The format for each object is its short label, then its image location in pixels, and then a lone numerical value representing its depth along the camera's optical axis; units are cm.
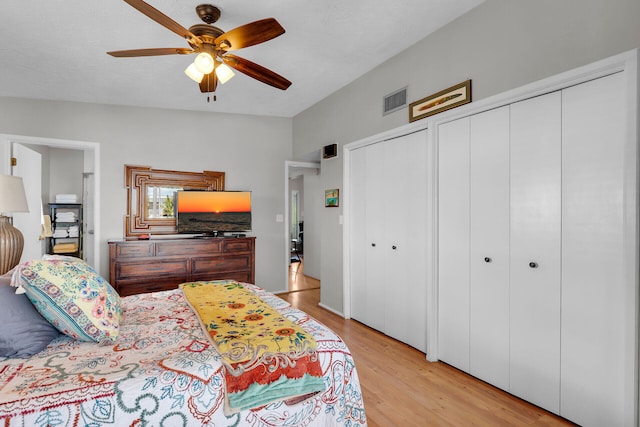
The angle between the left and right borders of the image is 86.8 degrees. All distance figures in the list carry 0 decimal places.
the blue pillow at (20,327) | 141
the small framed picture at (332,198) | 409
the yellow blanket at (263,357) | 135
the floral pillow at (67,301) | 154
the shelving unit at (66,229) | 558
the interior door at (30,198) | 404
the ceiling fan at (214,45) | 198
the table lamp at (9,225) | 257
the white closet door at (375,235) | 346
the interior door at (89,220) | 448
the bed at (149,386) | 115
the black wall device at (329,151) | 410
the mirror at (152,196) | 438
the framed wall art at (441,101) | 253
